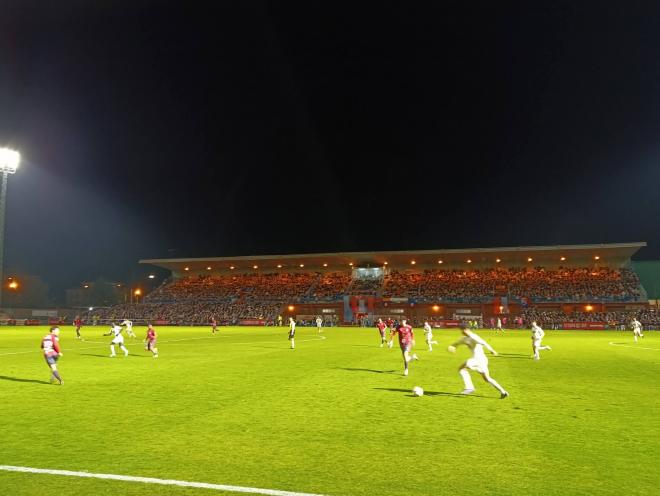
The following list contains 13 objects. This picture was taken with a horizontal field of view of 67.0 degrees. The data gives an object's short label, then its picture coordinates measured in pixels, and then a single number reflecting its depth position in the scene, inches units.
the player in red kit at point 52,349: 608.1
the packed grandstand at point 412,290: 2851.9
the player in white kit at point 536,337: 954.1
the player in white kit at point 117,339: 1017.5
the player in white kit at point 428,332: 1201.3
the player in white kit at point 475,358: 497.0
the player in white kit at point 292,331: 1201.6
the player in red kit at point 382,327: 1261.2
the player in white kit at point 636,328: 1538.6
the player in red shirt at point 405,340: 711.1
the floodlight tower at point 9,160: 1563.7
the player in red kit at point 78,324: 1615.4
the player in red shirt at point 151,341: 999.3
